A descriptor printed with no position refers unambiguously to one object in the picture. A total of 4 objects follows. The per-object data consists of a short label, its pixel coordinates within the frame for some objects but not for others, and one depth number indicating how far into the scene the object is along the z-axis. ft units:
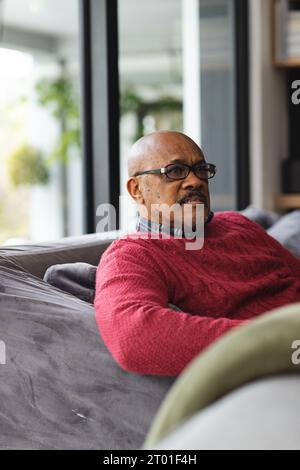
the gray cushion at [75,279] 8.26
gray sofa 7.44
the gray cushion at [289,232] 11.31
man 7.19
